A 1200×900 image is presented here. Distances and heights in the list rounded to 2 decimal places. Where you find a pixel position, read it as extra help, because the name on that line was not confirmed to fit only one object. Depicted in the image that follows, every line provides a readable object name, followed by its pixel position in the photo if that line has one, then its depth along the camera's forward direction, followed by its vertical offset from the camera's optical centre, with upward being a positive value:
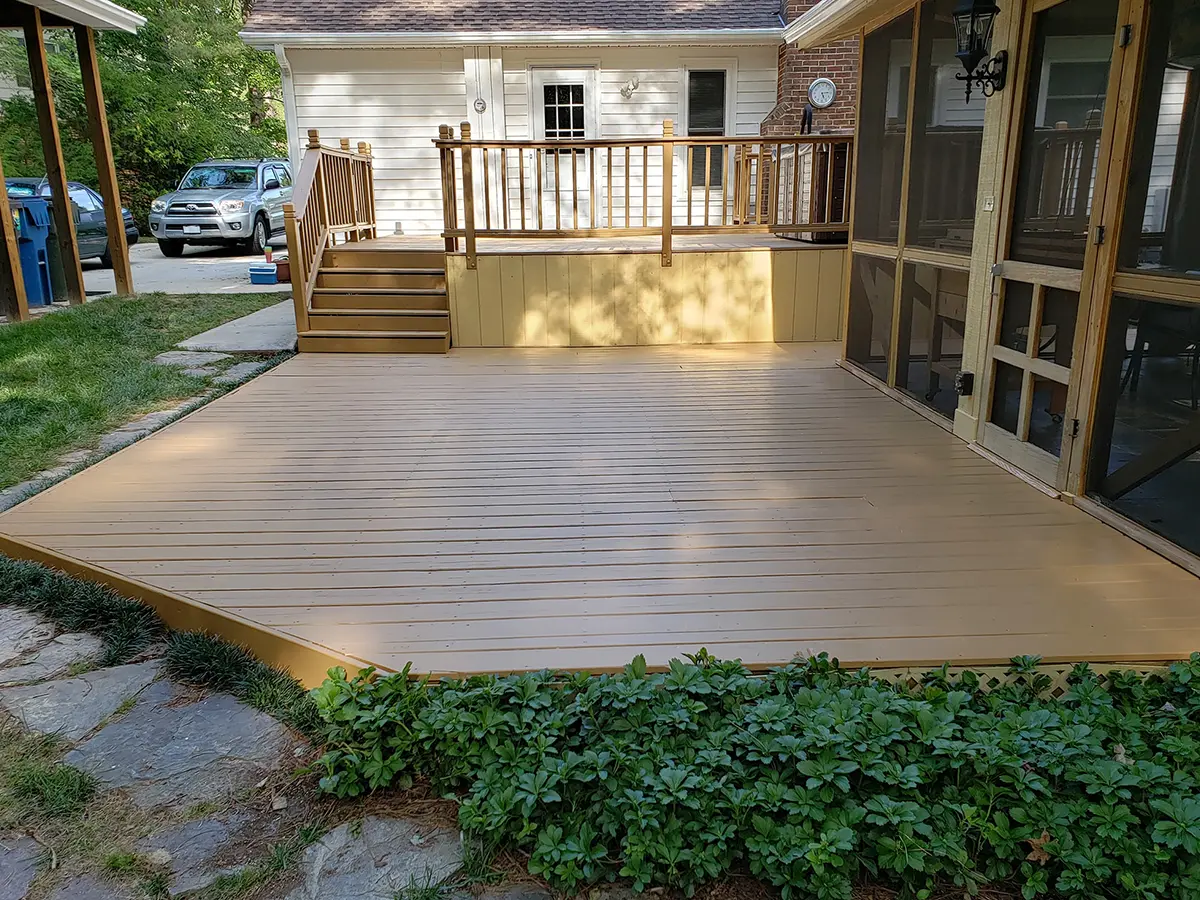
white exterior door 10.12 +1.06
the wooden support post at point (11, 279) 7.34 -0.50
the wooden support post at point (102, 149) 8.52 +0.63
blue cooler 10.80 -0.70
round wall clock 9.62 +1.24
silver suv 13.73 +0.12
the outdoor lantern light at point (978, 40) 3.80 +0.72
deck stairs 6.84 -0.70
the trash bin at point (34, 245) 7.95 -0.25
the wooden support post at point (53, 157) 7.85 +0.53
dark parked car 11.70 +0.02
